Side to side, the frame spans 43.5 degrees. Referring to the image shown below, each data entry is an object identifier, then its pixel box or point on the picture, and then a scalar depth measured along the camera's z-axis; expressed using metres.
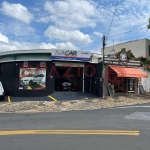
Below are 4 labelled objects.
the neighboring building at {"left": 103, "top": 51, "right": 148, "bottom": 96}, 18.22
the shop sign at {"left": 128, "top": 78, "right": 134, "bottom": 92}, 19.98
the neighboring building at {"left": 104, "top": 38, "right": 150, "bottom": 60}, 30.61
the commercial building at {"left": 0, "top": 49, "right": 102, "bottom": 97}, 18.06
